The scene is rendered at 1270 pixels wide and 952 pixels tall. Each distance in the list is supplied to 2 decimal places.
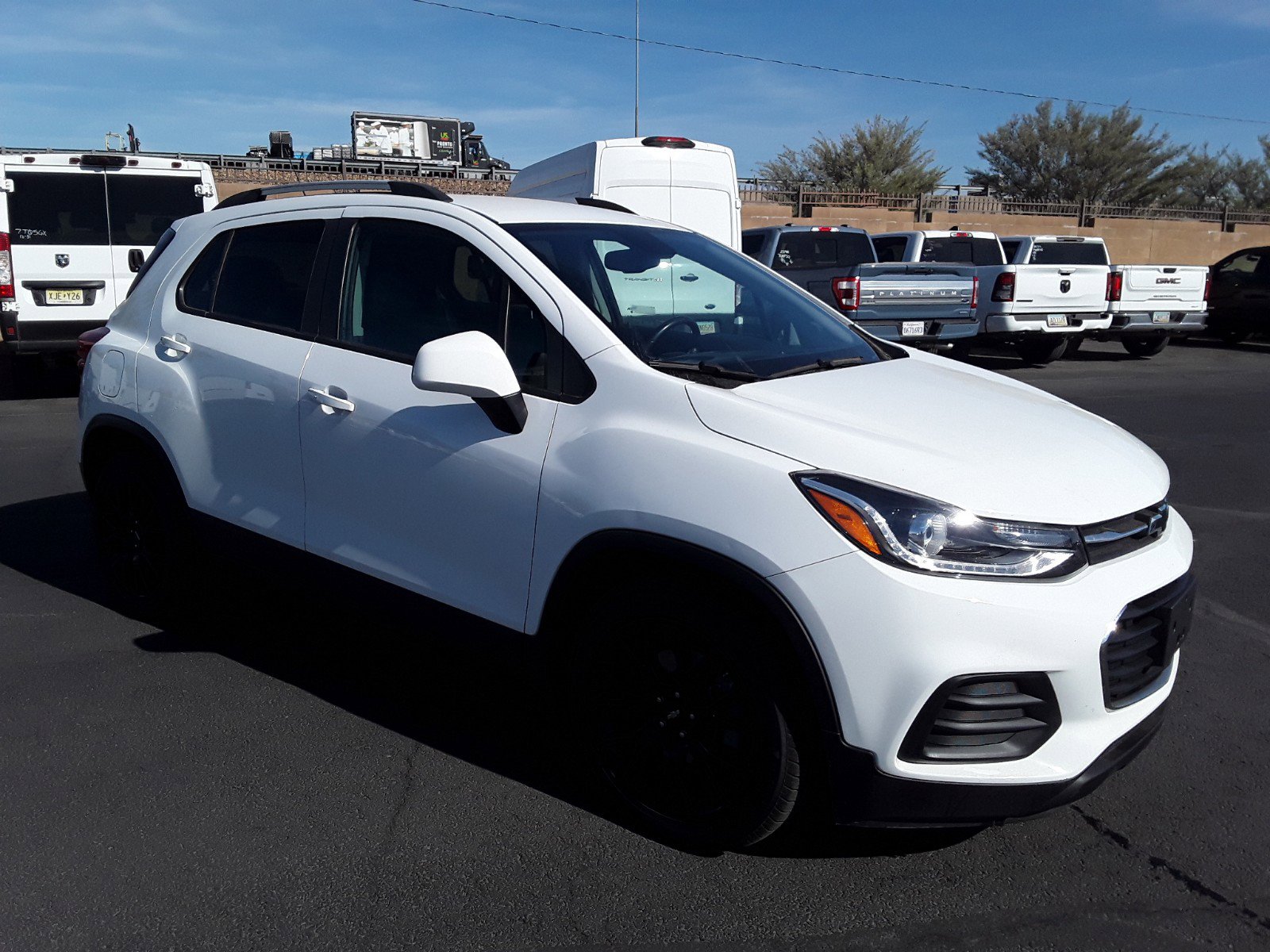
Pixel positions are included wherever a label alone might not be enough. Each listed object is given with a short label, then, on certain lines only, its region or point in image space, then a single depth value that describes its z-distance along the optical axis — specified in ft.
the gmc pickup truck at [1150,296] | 48.83
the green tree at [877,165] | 143.23
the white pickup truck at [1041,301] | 46.21
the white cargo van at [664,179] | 34.17
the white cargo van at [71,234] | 35.60
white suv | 8.14
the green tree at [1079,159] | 145.59
